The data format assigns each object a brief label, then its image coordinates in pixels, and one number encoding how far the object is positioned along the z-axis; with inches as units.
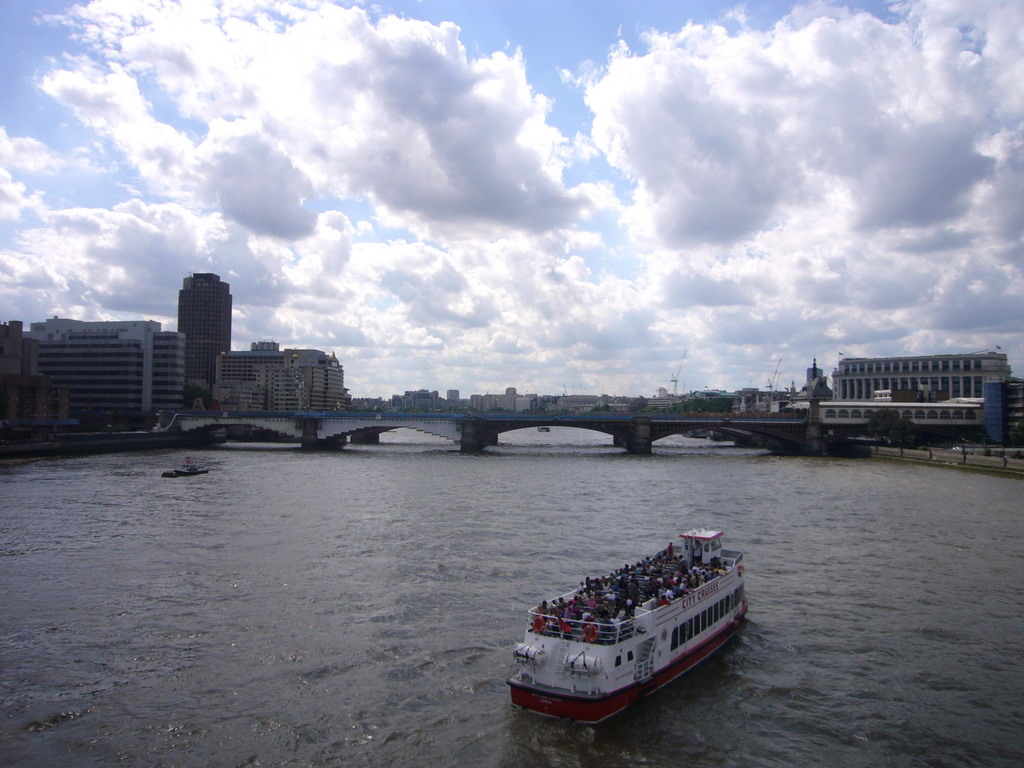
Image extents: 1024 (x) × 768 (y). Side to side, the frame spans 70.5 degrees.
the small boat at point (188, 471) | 3383.4
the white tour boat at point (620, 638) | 894.4
